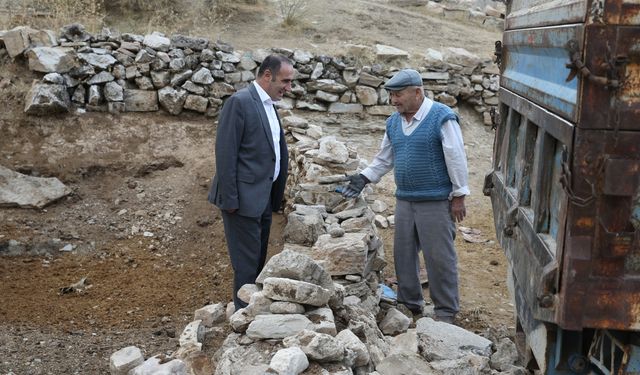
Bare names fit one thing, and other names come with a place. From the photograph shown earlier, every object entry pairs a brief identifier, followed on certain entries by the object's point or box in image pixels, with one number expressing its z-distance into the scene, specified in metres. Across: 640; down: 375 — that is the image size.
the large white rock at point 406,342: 3.95
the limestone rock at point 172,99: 9.50
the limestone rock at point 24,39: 9.18
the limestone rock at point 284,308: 3.35
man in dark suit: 4.45
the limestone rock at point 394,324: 4.64
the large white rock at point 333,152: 6.52
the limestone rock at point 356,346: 3.20
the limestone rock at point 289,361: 2.70
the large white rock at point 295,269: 3.57
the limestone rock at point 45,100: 8.77
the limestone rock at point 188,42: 9.80
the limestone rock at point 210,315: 4.19
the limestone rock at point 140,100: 9.45
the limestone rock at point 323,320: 3.25
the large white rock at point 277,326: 3.15
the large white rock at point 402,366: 3.35
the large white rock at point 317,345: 2.90
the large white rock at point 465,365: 3.63
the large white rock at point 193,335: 3.64
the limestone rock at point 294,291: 3.36
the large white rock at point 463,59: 11.47
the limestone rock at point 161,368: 3.17
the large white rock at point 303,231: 5.07
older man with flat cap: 4.71
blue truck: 2.32
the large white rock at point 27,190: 7.32
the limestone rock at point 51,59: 9.02
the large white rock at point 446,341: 3.90
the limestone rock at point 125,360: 3.52
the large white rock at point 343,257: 4.57
